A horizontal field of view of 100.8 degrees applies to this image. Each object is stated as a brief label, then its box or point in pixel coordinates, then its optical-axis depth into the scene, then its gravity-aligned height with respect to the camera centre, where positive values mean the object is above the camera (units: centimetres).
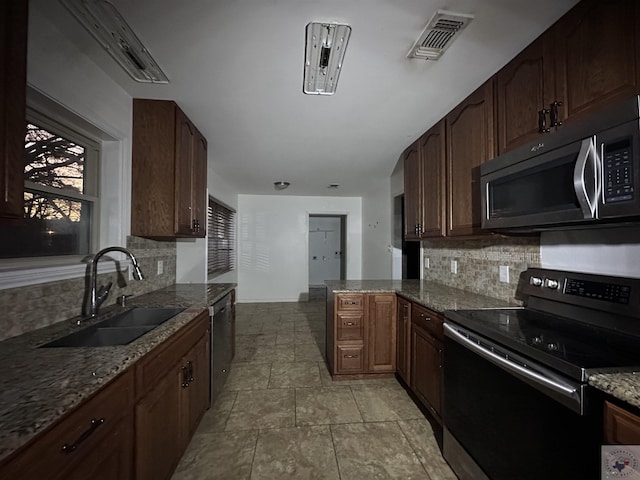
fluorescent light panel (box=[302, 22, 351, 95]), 127 +104
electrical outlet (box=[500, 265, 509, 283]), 185 -19
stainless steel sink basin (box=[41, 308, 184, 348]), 127 -46
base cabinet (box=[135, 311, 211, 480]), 109 -77
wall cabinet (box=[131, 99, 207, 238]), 195 +58
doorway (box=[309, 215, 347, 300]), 829 -8
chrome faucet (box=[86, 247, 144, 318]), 146 -21
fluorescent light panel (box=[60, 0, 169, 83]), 116 +104
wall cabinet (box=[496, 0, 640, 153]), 97 +77
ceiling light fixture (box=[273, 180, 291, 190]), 444 +106
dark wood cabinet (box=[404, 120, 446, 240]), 215 +55
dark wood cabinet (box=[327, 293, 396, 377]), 240 -80
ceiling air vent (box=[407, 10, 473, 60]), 120 +104
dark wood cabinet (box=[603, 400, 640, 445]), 70 -49
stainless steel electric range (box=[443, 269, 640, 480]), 84 -48
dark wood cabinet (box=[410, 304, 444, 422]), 174 -80
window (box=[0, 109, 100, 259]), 136 +30
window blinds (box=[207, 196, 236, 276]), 402 +14
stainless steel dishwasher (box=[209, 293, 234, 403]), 197 -79
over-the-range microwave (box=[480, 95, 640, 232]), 89 +29
